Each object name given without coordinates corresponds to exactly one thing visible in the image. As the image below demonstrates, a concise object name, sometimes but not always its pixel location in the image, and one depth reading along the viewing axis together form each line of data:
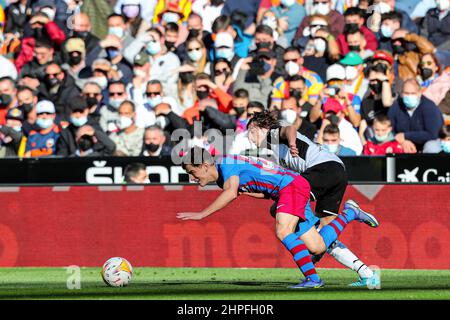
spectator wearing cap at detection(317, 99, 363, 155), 17.50
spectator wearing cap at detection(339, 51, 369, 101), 18.27
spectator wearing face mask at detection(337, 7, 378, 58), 18.64
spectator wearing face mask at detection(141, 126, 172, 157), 18.03
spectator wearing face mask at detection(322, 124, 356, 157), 17.22
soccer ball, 13.42
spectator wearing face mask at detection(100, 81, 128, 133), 19.03
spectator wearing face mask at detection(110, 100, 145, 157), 18.34
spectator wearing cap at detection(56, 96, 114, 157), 18.31
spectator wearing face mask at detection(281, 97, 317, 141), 17.52
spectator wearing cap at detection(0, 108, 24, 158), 19.11
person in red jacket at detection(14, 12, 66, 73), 20.67
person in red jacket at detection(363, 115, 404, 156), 17.27
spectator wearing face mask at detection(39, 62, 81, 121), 19.53
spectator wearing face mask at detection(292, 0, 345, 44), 19.25
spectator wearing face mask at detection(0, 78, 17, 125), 19.86
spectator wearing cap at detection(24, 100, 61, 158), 18.61
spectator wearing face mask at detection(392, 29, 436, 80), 18.28
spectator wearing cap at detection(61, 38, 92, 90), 20.14
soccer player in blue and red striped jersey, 12.61
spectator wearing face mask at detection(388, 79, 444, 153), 17.22
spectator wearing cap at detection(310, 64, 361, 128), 17.78
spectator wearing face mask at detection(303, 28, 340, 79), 18.62
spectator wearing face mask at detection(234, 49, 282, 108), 18.47
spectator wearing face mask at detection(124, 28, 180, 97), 19.30
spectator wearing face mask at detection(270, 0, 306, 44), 19.53
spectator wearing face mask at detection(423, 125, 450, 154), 17.09
